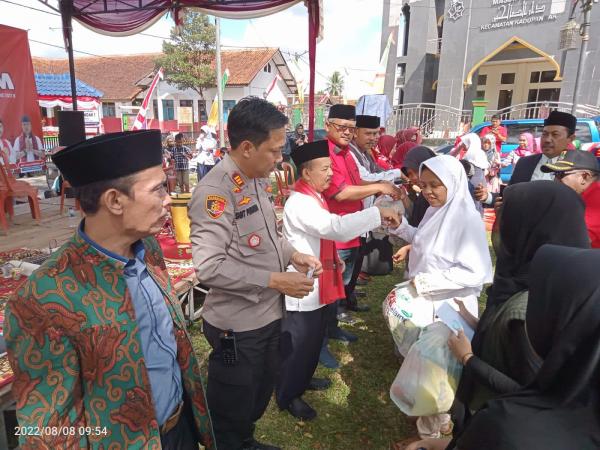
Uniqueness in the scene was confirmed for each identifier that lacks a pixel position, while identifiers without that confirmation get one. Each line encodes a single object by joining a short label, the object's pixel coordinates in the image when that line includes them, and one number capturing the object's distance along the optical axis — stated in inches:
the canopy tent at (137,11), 220.5
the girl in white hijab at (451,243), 91.0
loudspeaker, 257.4
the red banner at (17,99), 250.7
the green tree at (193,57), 928.3
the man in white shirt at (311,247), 93.8
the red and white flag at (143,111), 313.3
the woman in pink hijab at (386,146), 285.4
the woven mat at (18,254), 152.6
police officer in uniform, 67.4
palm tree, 2342.5
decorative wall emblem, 730.8
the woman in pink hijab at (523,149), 334.0
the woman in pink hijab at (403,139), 204.5
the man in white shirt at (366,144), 158.7
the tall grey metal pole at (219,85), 519.0
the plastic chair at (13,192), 222.5
